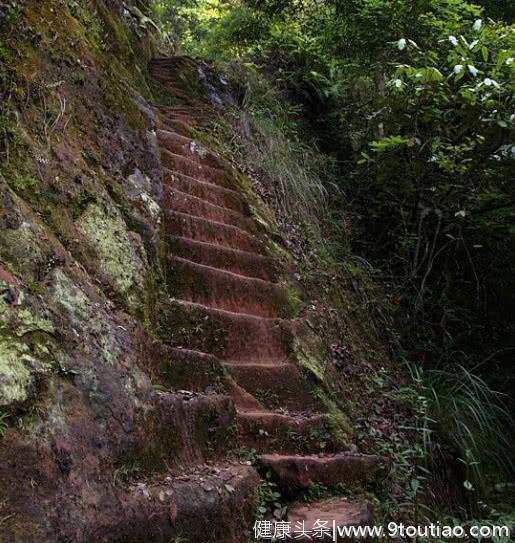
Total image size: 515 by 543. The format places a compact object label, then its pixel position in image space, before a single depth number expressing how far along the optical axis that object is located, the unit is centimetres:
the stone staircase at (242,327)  302
